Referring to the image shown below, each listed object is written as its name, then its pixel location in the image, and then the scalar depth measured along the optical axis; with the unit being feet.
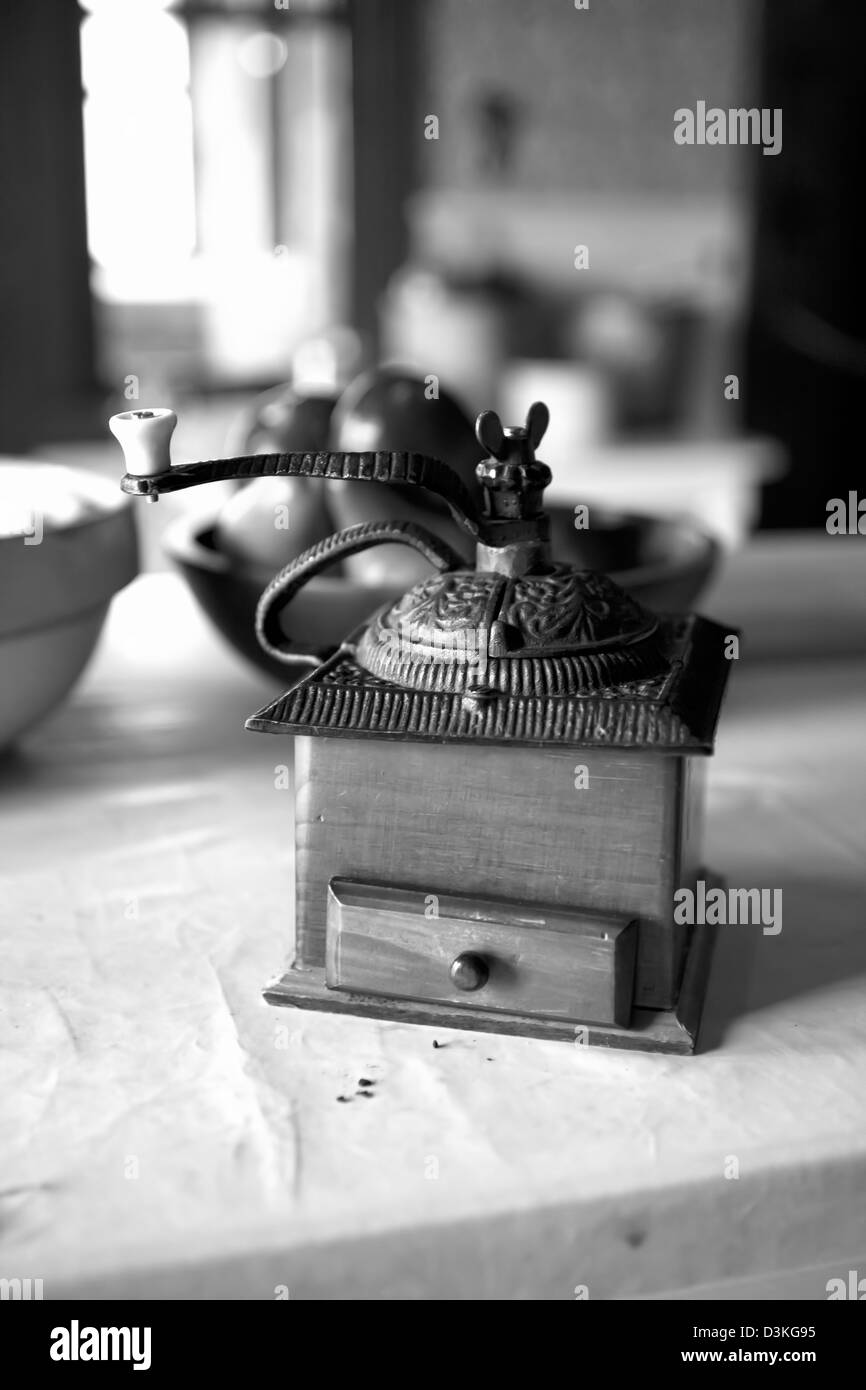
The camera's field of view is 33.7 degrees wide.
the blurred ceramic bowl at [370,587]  3.27
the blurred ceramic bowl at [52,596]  3.02
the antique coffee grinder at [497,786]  2.14
